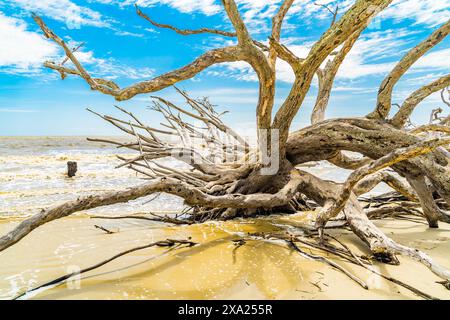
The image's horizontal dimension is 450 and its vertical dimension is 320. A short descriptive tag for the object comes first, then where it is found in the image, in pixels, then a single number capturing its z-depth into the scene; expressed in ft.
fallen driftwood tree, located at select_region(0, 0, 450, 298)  8.64
